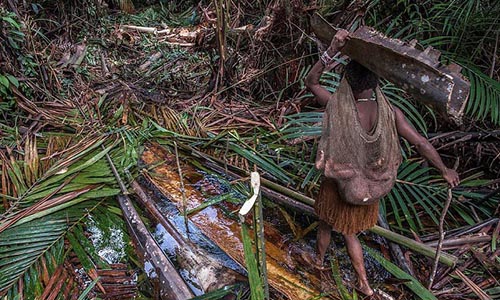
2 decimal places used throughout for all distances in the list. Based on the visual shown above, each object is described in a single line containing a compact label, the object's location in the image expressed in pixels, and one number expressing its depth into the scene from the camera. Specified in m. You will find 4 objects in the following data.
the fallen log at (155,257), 1.42
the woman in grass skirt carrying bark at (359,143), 1.39
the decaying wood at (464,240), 1.82
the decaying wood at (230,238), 1.58
